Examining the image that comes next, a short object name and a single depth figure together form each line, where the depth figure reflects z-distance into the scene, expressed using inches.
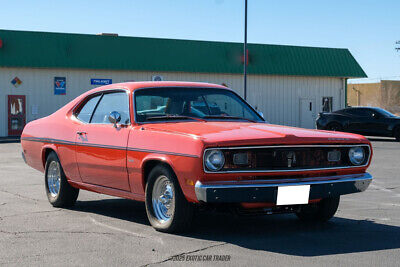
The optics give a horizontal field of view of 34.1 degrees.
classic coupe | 222.1
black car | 996.6
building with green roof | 1289.4
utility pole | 1107.3
